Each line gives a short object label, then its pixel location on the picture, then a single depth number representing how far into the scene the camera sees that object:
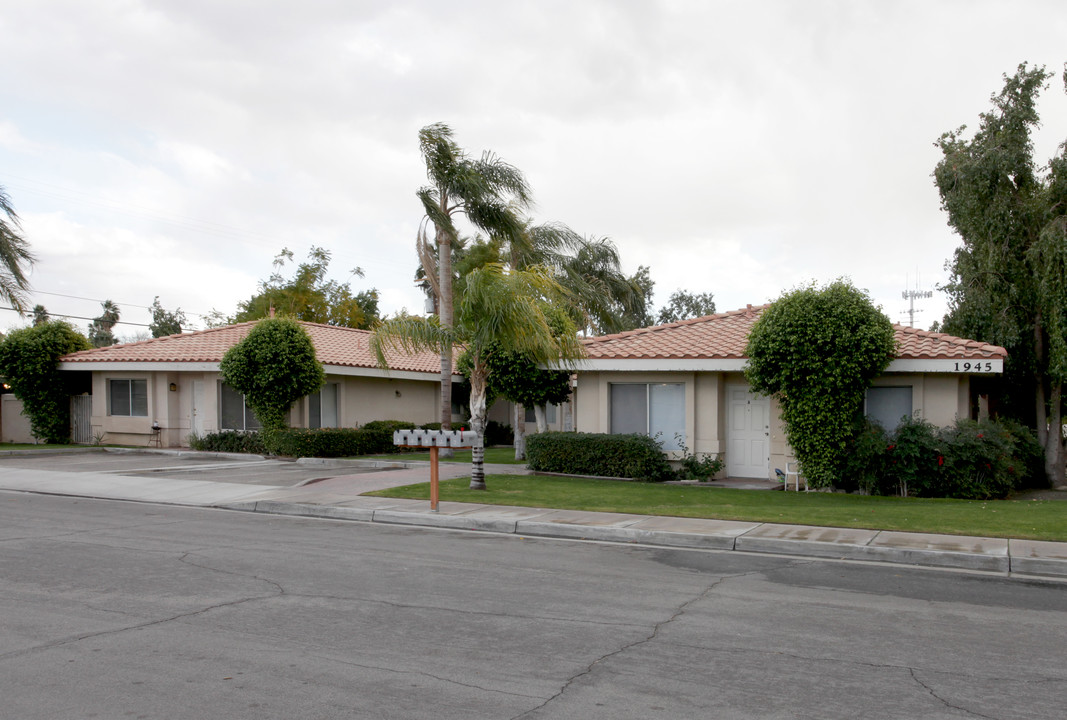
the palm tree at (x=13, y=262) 26.06
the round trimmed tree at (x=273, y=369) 23.73
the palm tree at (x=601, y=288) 29.69
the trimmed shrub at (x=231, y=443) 25.00
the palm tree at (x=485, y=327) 15.63
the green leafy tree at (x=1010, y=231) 18.41
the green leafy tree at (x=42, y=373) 28.02
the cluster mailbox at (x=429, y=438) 12.55
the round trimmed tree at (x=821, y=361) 15.91
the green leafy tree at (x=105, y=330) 79.31
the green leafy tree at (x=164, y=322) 70.19
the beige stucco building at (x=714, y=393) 16.84
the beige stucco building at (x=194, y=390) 26.20
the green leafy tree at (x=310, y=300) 46.62
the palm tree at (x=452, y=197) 22.58
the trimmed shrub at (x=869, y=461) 15.92
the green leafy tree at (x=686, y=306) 67.56
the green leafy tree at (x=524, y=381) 20.20
